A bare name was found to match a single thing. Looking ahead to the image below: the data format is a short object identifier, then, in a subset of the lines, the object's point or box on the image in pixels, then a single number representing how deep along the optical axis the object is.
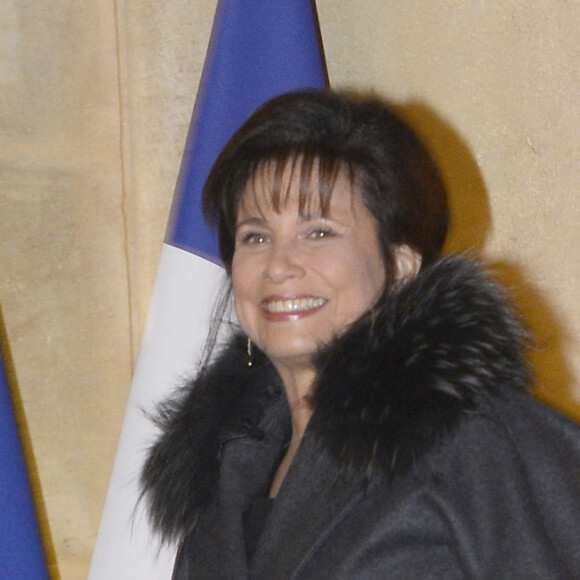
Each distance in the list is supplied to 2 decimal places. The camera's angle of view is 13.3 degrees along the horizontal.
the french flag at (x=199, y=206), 2.49
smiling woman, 2.00
